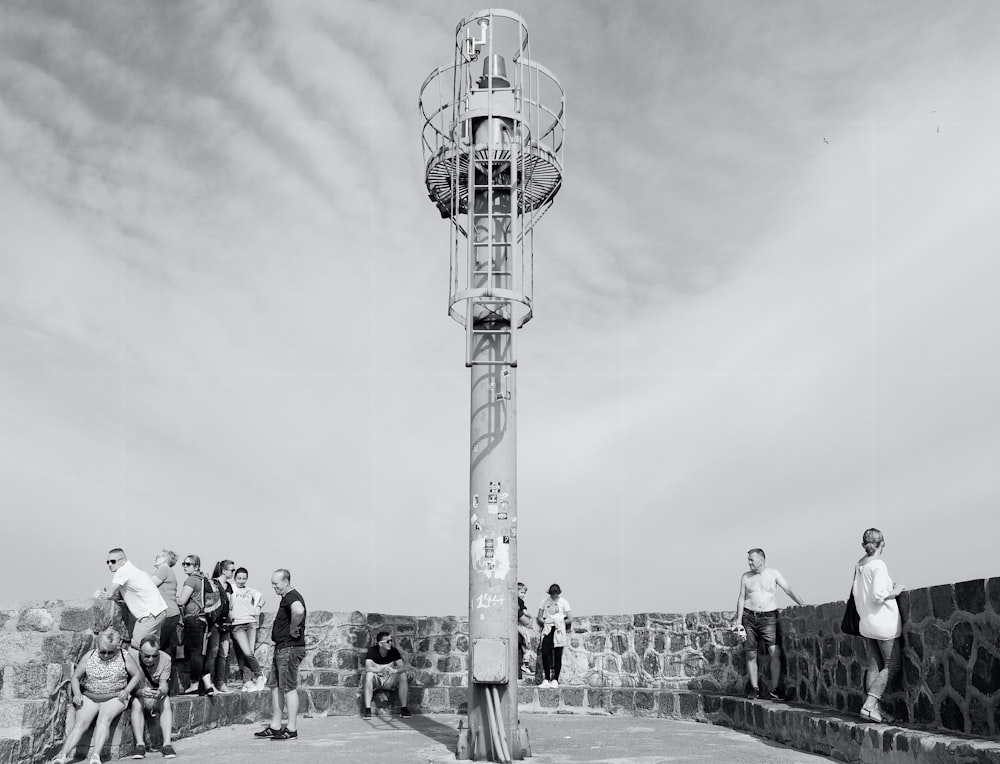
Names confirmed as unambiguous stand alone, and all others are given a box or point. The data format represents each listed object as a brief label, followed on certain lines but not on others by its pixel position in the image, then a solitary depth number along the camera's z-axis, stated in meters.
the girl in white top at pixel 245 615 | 12.25
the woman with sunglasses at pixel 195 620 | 11.29
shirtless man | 11.20
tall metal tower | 9.22
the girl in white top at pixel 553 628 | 13.86
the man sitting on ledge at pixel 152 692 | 9.02
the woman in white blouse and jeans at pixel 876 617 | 8.38
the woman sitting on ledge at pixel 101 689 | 8.36
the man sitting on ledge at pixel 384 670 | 13.00
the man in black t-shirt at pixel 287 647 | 10.36
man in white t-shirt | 9.55
